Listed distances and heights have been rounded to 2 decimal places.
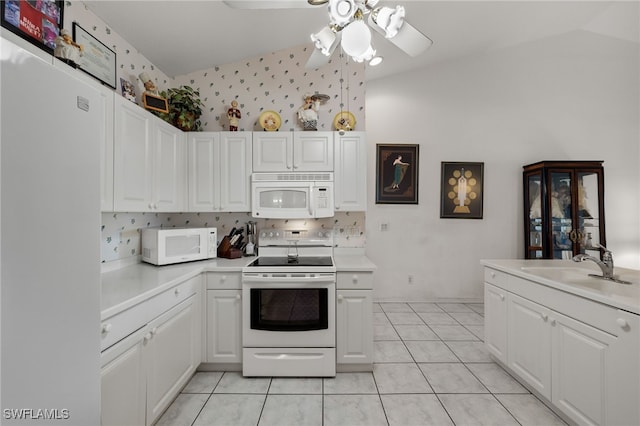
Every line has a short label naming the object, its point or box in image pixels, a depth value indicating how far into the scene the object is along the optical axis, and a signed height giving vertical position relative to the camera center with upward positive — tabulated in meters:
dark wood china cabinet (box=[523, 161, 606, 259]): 3.64 +0.12
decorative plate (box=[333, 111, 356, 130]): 2.84 +0.97
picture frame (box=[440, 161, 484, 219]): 4.00 +0.36
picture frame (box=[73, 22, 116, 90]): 1.88 +1.15
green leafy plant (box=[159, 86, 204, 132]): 2.60 +1.03
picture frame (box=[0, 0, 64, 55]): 1.46 +1.10
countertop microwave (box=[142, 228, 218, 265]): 2.24 -0.25
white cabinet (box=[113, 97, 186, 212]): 1.80 +0.41
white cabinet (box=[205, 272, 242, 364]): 2.23 -0.84
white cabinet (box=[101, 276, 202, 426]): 1.30 -0.81
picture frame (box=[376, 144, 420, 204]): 4.04 +0.57
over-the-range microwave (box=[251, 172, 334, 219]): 2.66 +0.17
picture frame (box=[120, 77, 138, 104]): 2.18 +1.03
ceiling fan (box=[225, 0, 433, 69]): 1.28 +0.95
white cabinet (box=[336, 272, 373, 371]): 2.23 -0.85
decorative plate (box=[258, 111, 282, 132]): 2.87 +0.98
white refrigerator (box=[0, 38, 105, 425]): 0.67 -0.08
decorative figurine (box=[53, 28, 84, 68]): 1.54 +0.93
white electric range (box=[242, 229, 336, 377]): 2.18 -0.83
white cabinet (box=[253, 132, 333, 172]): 2.71 +0.62
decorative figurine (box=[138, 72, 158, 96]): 2.33 +1.11
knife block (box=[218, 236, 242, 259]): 2.63 -0.34
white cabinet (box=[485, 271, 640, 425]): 1.33 -0.79
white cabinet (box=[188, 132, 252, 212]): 2.71 +0.45
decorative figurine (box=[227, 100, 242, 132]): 2.83 +1.02
